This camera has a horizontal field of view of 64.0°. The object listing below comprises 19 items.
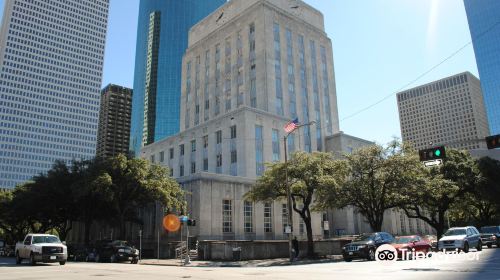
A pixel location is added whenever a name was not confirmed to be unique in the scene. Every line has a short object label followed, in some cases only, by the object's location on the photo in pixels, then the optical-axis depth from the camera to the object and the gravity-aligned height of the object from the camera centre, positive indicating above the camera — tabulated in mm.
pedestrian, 32562 -501
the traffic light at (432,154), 24538 +5013
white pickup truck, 24328 -59
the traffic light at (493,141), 20859 +4771
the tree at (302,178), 33062 +5082
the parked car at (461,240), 26281 -250
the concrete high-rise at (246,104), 46500 +26127
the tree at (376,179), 34375 +4974
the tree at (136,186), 39750 +5760
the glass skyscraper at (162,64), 149750 +67931
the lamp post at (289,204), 29469 +2670
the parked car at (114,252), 31500 -471
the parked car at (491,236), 34625 -135
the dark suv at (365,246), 25859 -484
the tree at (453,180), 44438 +6157
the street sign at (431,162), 27031 +4929
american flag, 32594 +9107
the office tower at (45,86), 166875 +68720
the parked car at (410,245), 25531 -476
